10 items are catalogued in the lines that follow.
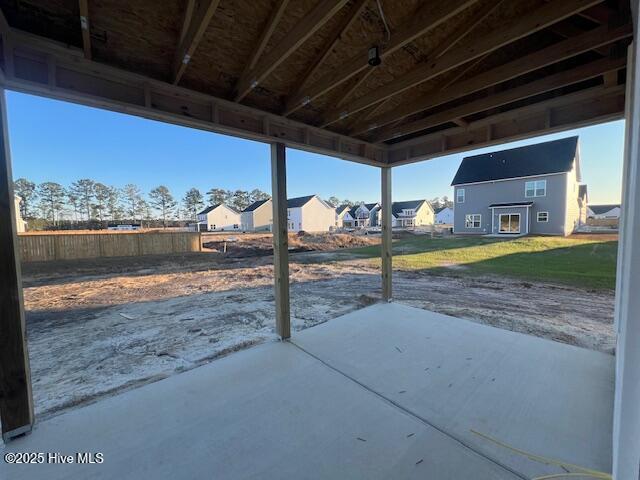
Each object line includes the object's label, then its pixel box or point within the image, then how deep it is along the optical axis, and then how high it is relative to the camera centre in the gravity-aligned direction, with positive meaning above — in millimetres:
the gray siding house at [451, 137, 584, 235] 15547 +2106
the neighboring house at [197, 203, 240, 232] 34875 +1193
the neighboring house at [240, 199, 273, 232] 34438 +1400
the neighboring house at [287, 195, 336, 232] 30438 +1471
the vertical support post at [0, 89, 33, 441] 1773 -634
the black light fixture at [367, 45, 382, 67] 2051 +1361
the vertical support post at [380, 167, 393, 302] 4715 -156
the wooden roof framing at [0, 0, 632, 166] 1805 +1442
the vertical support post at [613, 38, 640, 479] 791 -499
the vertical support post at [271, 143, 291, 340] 3256 -134
